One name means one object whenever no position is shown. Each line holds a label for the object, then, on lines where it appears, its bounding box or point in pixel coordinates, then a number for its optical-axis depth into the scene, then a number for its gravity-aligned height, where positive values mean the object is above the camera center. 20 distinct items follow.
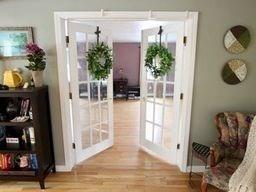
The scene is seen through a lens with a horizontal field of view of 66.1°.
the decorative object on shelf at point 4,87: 2.19 -0.25
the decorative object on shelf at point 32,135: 2.33 -0.83
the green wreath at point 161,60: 2.58 +0.07
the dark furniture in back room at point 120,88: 7.36 -0.85
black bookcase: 2.14 -0.82
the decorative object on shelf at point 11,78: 2.24 -0.15
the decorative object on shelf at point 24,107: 2.30 -0.49
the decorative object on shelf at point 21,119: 2.25 -0.62
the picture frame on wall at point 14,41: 2.29 +0.27
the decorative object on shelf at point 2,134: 2.41 -0.84
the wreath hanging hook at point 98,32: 2.72 +0.45
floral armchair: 1.96 -0.85
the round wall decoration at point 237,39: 2.23 +0.30
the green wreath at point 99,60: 2.64 +0.07
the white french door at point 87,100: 2.51 -0.50
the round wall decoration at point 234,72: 2.30 -0.07
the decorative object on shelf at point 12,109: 2.32 -0.52
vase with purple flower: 2.16 +0.03
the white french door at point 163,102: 2.56 -0.52
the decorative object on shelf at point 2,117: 2.27 -0.61
